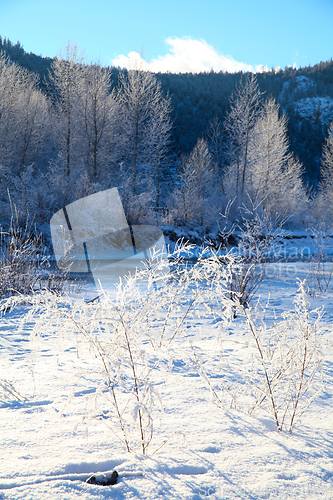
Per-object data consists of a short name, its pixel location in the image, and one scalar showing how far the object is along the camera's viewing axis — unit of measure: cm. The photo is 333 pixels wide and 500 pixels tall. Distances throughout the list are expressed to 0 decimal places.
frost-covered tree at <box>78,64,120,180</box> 1827
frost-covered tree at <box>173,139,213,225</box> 1762
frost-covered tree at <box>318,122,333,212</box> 2582
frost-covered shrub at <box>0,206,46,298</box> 505
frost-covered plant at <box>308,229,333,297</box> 665
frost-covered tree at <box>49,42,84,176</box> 1858
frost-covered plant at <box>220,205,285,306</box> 512
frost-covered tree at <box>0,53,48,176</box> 1770
